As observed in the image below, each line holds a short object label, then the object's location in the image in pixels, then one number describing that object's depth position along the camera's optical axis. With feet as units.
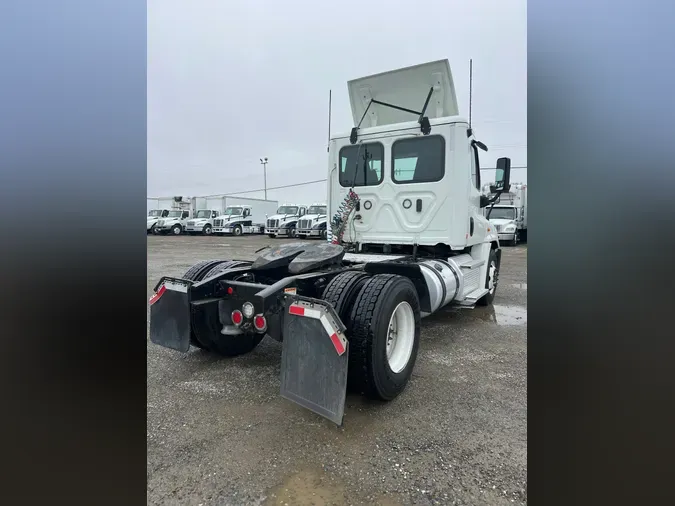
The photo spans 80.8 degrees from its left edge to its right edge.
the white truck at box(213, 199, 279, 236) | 99.66
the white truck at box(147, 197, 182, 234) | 103.39
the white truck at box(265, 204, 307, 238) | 88.82
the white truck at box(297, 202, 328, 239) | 79.15
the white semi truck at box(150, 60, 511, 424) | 8.93
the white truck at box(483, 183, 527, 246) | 62.13
